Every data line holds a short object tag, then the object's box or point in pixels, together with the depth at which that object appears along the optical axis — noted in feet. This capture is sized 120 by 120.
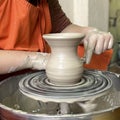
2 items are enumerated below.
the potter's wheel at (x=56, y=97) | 2.21
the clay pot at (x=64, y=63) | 2.60
